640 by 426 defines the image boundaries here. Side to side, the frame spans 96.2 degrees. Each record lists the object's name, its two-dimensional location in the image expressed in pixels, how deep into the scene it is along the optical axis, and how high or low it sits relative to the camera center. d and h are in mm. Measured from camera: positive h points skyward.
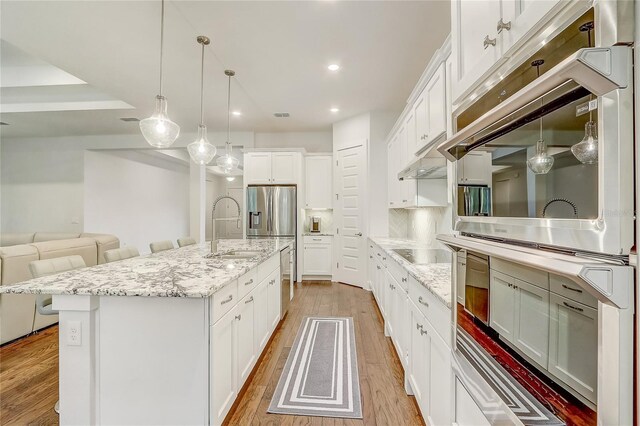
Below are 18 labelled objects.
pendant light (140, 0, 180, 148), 2350 +727
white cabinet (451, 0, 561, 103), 755 +576
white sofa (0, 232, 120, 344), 2811 -679
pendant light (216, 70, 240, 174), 3693 +673
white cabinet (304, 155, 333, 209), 5715 +658
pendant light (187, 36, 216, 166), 3074 +698
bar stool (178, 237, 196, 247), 3919 -396
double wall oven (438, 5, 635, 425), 500 -46
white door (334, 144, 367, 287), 4957 -17
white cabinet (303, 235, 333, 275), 5512 -809
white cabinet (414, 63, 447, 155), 2102 +847
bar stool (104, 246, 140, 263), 2689 -394
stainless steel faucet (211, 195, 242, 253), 2765 -274
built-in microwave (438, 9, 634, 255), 500 +146
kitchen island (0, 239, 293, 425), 1514 -734
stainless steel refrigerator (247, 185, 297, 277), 5410 +56
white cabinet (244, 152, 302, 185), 5516 +904
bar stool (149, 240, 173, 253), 3320 -389
